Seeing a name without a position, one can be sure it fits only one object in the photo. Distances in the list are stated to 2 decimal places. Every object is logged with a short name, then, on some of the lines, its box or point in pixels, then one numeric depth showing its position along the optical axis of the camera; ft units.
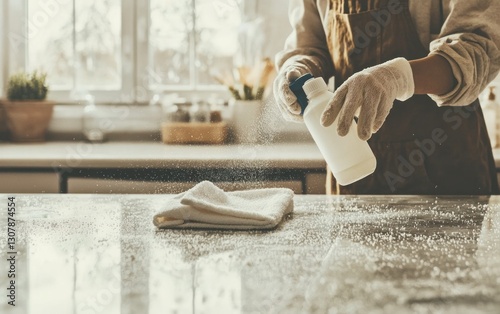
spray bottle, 3.78
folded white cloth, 3.60
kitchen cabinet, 7.00
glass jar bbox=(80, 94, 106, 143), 9.47
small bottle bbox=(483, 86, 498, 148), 8.23
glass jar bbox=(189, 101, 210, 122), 8.87
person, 4.61
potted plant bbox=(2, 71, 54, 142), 9.09
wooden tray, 8.70
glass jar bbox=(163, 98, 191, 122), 8.95
